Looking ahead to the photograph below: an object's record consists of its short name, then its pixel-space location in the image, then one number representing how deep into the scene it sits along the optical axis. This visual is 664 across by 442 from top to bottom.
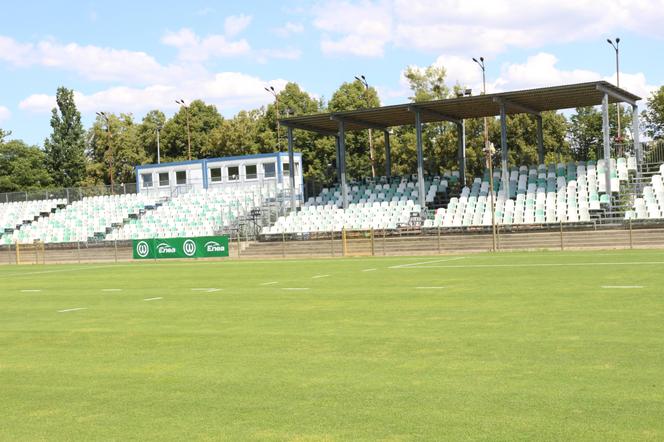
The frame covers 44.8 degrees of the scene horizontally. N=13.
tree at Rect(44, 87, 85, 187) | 97.19
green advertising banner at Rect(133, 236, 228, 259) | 44.72
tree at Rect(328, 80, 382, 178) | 81.19
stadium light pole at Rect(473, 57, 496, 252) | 38.88
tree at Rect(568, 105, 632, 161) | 83.56
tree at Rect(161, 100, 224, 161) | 93.50
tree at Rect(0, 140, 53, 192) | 91.56
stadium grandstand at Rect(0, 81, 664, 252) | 43.28
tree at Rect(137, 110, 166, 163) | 96.51
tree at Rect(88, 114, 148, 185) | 97.38
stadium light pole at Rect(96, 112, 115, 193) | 94.44
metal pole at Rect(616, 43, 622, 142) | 55.25
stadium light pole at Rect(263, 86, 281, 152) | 79.71
